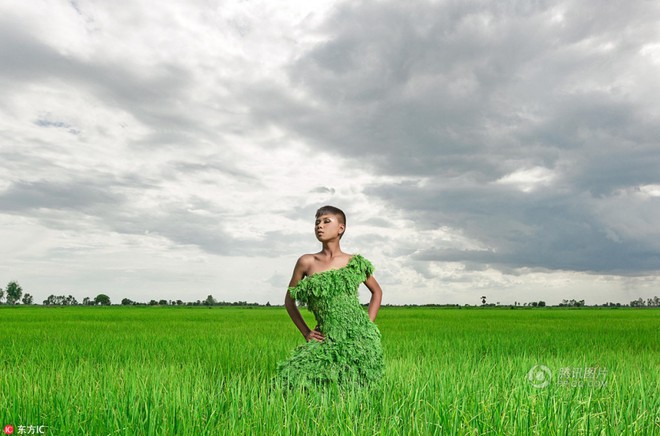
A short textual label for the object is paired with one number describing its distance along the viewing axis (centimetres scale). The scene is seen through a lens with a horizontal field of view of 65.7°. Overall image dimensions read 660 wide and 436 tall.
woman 404
